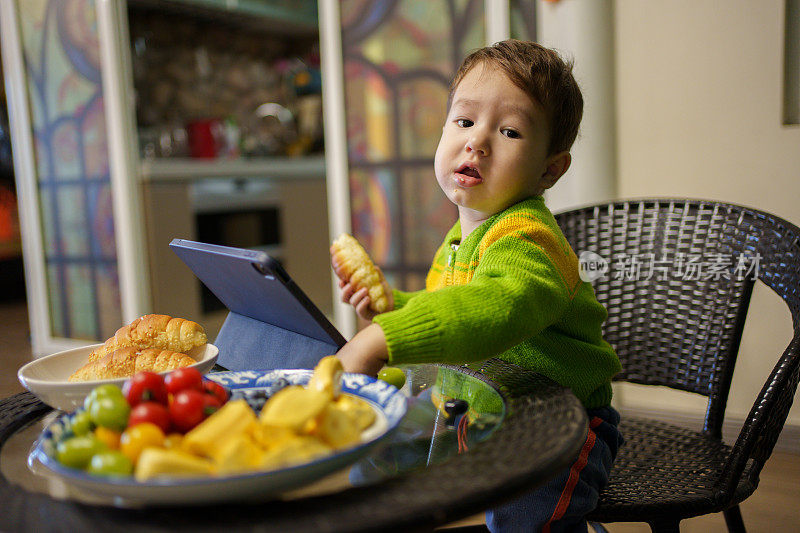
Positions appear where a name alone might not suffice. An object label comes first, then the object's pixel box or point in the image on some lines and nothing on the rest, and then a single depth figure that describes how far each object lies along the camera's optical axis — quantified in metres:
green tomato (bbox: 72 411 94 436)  0.58
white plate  0.72
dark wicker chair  0.99
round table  0.48
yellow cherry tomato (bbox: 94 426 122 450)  0.56
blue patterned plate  0.48
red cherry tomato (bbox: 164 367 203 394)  0.63
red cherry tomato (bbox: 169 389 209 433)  0.58
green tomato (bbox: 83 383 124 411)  0.59
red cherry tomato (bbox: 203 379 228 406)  0.65
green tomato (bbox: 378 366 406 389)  0.84
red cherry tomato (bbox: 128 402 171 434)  0.56
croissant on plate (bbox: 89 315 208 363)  0.88
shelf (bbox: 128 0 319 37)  4.38
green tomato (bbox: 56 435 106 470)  0.53
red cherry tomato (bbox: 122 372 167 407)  0.61
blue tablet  0.76
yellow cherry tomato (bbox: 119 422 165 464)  0.53
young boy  0.92
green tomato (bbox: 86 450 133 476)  0.51
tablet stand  0.89
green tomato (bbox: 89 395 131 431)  0.58
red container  4.31
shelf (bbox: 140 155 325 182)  3.48
